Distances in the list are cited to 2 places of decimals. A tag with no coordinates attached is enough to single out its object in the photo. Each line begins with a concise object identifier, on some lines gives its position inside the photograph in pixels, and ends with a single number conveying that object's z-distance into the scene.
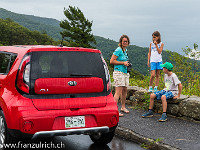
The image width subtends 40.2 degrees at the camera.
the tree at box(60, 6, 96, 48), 62.06
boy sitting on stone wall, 6.38
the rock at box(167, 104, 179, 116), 6.66
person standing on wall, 7.65
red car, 3.73
